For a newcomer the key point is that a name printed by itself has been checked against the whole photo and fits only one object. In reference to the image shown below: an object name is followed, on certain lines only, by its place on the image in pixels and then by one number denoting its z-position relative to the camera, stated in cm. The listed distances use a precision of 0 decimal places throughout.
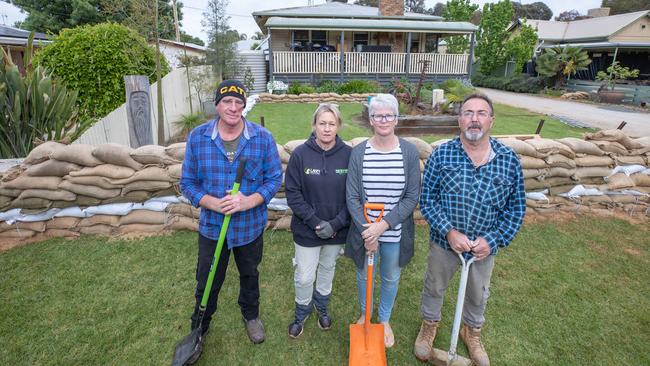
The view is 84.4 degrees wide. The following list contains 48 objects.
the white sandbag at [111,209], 414
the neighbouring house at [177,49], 1789
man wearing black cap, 236
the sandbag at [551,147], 471
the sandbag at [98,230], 416
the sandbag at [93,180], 396
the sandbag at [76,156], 398
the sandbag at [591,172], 493
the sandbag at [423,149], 450
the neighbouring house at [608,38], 2192
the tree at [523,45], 2427
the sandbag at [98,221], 416
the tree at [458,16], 2536
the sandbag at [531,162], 464
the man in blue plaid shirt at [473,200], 225
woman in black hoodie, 244
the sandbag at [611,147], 505
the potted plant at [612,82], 1738
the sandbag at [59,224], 411
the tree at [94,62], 646
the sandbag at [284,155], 429
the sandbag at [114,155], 404
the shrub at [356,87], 1516
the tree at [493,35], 2550
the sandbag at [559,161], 470
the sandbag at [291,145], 433
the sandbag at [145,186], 407
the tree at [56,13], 2406
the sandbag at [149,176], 402
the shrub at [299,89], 1496
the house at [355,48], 1625
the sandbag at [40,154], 397
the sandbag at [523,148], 461
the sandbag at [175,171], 408
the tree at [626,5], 4441
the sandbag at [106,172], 397
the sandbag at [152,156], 409
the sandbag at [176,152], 417
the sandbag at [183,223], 429
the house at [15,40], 1309
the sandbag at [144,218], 423
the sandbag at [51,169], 391
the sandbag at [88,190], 397
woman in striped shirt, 238
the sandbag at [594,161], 489
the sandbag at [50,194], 390
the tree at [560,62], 2033
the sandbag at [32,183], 387
